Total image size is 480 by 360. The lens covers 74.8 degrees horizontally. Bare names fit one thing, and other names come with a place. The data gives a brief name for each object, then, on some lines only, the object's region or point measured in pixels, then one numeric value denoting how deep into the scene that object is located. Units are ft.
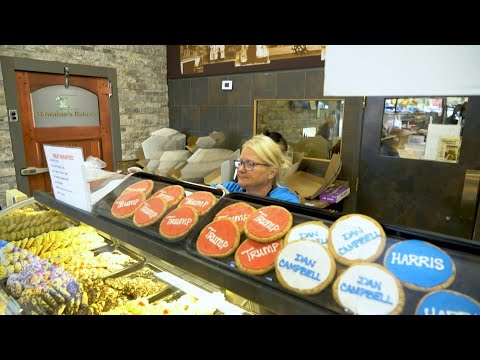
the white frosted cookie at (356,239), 2.80
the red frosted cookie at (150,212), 4.19
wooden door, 12.51
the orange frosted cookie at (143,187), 4.89
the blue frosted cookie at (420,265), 2.49
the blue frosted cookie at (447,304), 2.24
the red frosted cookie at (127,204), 4.52
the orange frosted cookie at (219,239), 3.36
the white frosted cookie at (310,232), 3.09
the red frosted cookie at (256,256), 3.04
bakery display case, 2.49
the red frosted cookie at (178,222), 3.76
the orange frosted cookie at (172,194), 4.39
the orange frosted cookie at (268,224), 3.29
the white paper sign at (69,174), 4.75
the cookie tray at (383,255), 2.45
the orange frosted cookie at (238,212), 3.69
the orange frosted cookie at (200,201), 4.06
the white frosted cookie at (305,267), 2.72
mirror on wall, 11.44
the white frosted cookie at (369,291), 2.43
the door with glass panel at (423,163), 8.95
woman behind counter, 6.09
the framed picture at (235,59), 11.64
